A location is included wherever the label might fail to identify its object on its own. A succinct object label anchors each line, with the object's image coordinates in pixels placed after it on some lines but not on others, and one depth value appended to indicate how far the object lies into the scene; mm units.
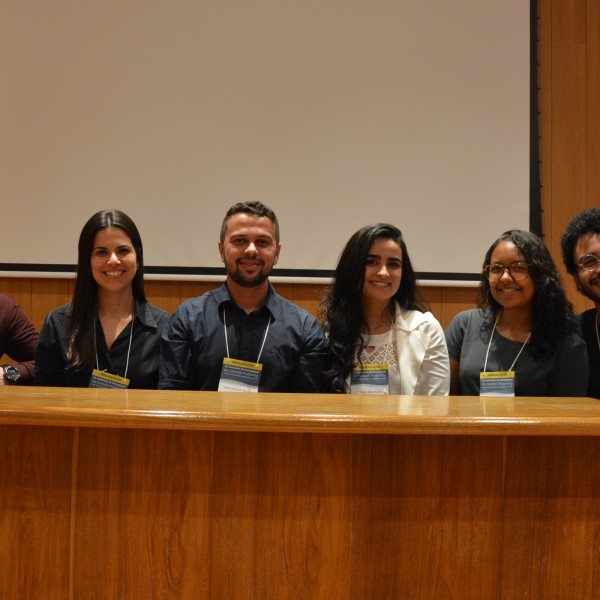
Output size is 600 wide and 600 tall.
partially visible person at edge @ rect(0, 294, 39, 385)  2529
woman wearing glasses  2092
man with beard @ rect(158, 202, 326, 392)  2074
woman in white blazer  2105
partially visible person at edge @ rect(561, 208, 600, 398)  2281
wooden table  1264
